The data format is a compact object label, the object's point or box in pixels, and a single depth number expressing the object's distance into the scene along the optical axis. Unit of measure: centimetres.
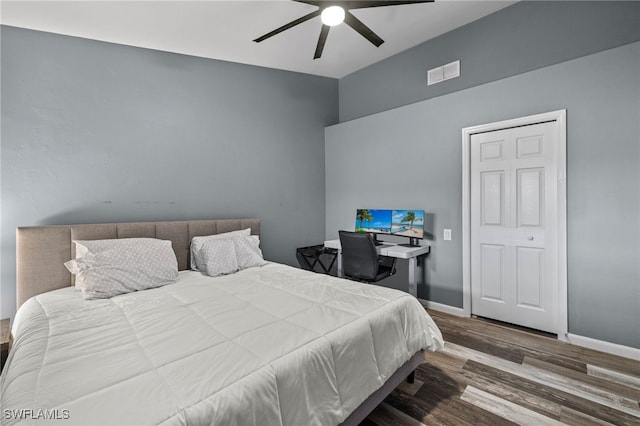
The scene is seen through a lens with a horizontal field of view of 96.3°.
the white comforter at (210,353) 94
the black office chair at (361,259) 298
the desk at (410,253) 313
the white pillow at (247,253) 284
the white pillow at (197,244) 284
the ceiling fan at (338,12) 221
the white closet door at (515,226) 274
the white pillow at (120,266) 206
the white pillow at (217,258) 265
